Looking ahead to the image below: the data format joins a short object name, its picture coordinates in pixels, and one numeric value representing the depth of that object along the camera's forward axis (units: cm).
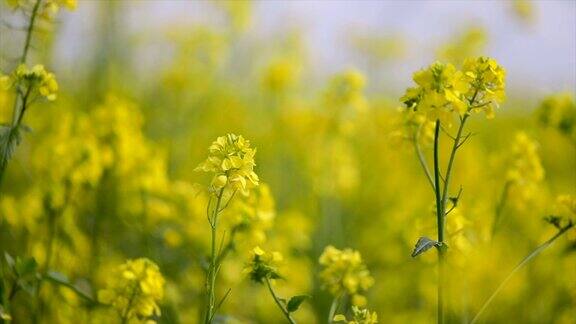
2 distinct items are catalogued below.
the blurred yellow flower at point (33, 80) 131
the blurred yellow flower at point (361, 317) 125
